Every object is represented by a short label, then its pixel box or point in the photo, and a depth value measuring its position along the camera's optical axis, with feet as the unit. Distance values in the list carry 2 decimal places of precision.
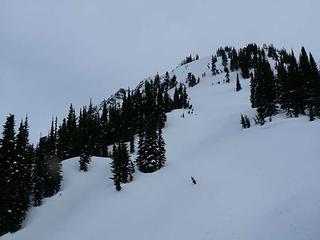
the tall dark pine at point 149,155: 178.70
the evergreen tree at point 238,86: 387.77
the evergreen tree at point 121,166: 158.92
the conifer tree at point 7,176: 146.00
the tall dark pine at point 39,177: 165.07
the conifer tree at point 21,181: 148.77
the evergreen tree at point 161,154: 181.68
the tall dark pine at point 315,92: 180.23
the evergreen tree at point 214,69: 521.82
